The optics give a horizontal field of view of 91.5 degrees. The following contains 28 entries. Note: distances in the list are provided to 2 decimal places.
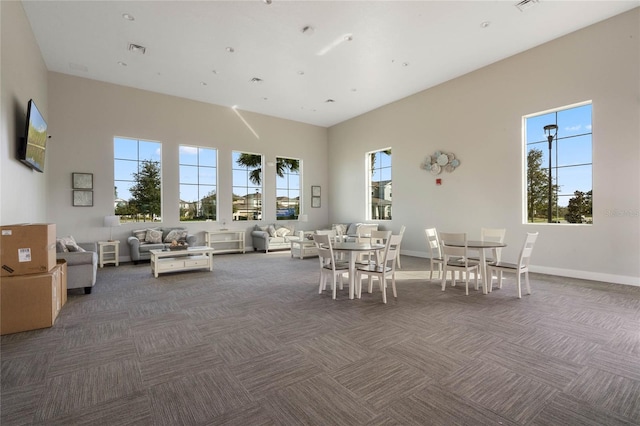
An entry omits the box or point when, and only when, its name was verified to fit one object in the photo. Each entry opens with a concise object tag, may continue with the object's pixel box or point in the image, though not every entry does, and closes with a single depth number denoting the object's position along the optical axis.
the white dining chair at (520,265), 4.40
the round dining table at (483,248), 4.62
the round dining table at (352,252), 4.38
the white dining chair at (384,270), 4.22
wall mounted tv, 4.30
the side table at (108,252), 7.16
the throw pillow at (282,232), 9.88
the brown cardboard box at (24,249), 3.26
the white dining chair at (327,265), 4.39
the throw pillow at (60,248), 4.81
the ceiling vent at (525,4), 4.69
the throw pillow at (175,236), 7.98
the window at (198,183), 8.97
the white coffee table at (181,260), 6.02
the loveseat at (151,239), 7.33
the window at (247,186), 9.90
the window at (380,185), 9.45
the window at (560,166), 5.70
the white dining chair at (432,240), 5.65
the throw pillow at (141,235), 7.81
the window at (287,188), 10.77
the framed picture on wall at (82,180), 7.40
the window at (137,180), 8.11
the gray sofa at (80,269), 4.58
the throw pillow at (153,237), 7.78
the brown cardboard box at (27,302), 3.16
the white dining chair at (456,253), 4.68
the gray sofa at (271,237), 9.35
